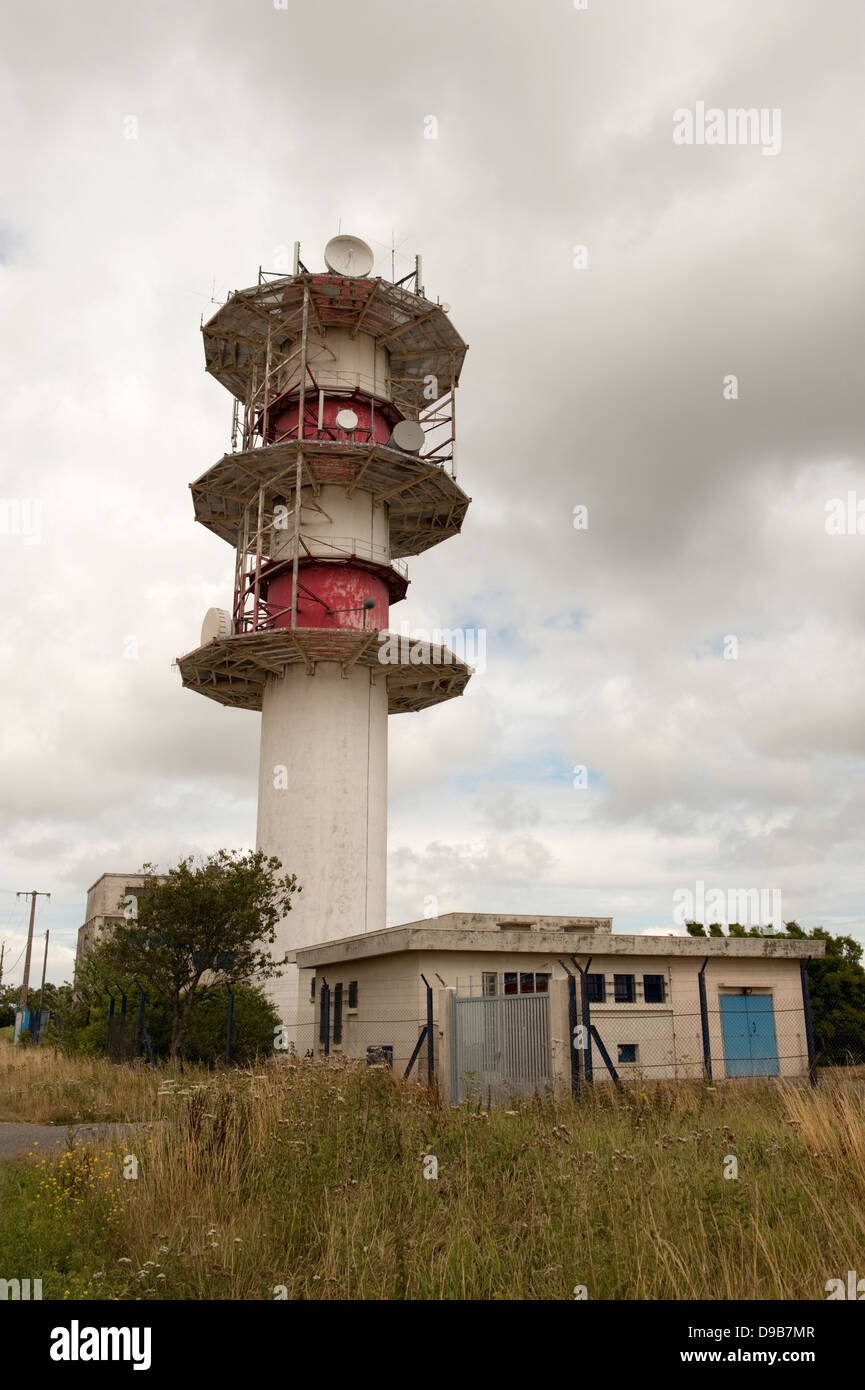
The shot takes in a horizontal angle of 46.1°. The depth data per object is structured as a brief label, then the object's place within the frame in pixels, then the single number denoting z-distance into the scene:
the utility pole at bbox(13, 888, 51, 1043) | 66.12
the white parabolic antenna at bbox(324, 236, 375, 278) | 38.22
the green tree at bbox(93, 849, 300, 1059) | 26.83
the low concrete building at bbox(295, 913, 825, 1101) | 18.34
